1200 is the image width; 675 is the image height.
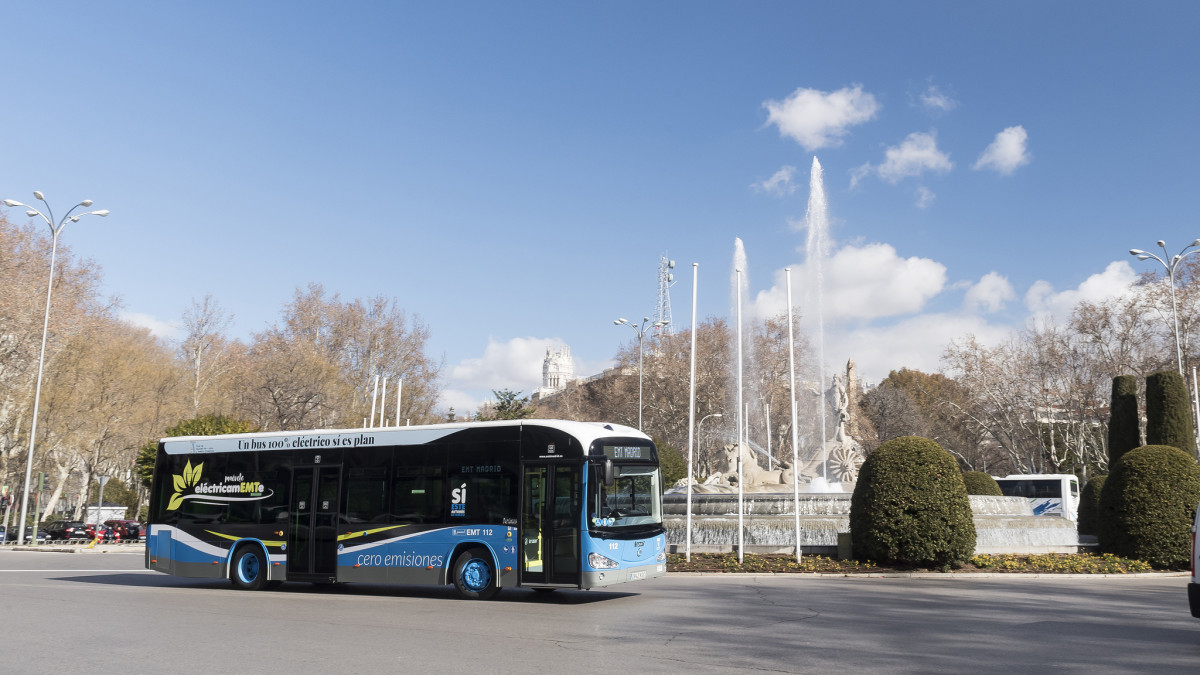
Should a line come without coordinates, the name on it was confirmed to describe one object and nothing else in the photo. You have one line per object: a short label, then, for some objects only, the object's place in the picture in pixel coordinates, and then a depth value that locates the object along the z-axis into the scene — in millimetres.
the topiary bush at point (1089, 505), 30641
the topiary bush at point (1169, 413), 33906
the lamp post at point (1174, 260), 37497
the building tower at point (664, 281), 82969
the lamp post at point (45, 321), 32406
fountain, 20906
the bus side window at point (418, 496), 14375
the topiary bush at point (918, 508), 17625
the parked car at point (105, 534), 38031
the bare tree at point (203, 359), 49781
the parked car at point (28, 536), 40184
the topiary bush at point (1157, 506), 19109
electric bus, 13328
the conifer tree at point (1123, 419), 36438
